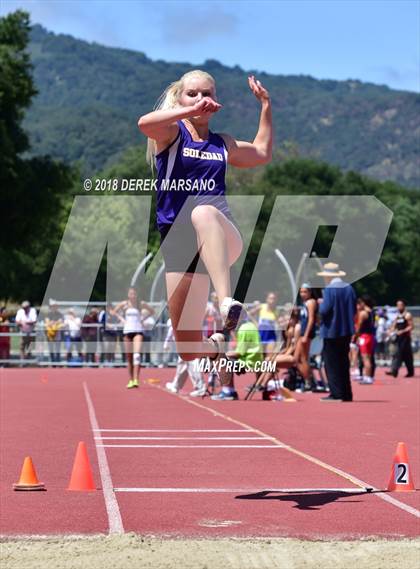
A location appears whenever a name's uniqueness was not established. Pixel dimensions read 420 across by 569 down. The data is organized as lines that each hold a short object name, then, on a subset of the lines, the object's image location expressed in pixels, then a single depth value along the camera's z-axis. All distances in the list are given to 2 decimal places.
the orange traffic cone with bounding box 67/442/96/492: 8.63
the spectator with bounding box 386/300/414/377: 28.43
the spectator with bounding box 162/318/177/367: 23.88
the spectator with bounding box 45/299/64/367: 31.97
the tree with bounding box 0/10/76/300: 40.56
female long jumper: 6.96
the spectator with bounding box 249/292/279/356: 20.40
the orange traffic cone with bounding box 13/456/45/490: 8.52
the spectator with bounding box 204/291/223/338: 16.11
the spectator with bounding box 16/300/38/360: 32.62
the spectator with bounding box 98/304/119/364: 31.83
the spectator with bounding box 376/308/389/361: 36.28
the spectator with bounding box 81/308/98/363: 32.88
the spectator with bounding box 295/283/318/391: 20.72
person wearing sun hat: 18.80
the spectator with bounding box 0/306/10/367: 32.61
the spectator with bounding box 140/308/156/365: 31.78
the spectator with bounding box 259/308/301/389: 20.56
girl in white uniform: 21.16
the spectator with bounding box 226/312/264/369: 17.30
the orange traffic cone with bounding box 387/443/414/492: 8.48
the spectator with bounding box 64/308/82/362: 32.09
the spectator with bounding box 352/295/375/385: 24.47
